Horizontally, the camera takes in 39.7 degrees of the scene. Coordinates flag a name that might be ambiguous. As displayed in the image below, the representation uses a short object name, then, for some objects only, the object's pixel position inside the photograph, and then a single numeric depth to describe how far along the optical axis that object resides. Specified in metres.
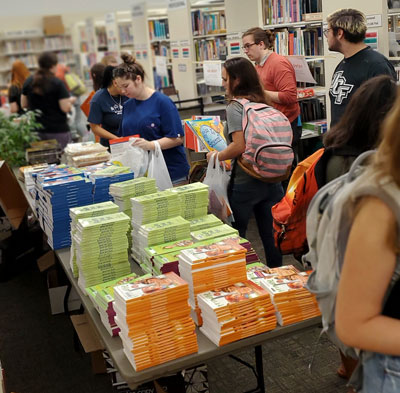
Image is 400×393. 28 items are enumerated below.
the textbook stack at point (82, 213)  2.46
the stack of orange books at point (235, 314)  1.82
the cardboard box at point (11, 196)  4.10
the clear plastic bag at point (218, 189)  3.14
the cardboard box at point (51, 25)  12.82
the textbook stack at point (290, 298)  1.93
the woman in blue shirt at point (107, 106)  4.36
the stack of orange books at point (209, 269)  1.96
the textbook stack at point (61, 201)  2.83
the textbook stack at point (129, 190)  2.80
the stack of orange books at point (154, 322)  1.75
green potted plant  4.88
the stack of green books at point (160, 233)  2.39
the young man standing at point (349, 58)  3.50
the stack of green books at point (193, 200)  2.67
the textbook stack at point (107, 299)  1.97
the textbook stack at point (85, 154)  3.97
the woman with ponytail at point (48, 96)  6.19
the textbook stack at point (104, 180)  3.01
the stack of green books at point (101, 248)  2.32
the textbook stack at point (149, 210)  2.52
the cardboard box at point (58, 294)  3.66
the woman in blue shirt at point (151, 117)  3.52
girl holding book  3.00
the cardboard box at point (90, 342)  2.77
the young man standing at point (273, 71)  4.36
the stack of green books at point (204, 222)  2.57
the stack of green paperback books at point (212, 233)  2.39
